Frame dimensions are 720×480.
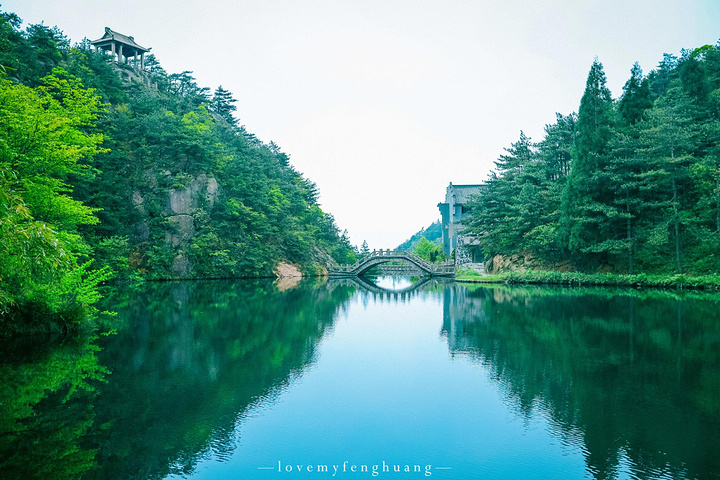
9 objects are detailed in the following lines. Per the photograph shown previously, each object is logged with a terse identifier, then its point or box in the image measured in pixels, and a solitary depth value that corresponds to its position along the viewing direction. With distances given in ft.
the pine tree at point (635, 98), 111.75
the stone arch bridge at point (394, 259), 164.67
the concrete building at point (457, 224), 164.45
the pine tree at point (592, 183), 101.92
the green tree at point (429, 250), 205.16
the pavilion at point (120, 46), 199.93
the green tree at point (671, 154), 95.66
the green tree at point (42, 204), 26.86
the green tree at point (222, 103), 225.33
